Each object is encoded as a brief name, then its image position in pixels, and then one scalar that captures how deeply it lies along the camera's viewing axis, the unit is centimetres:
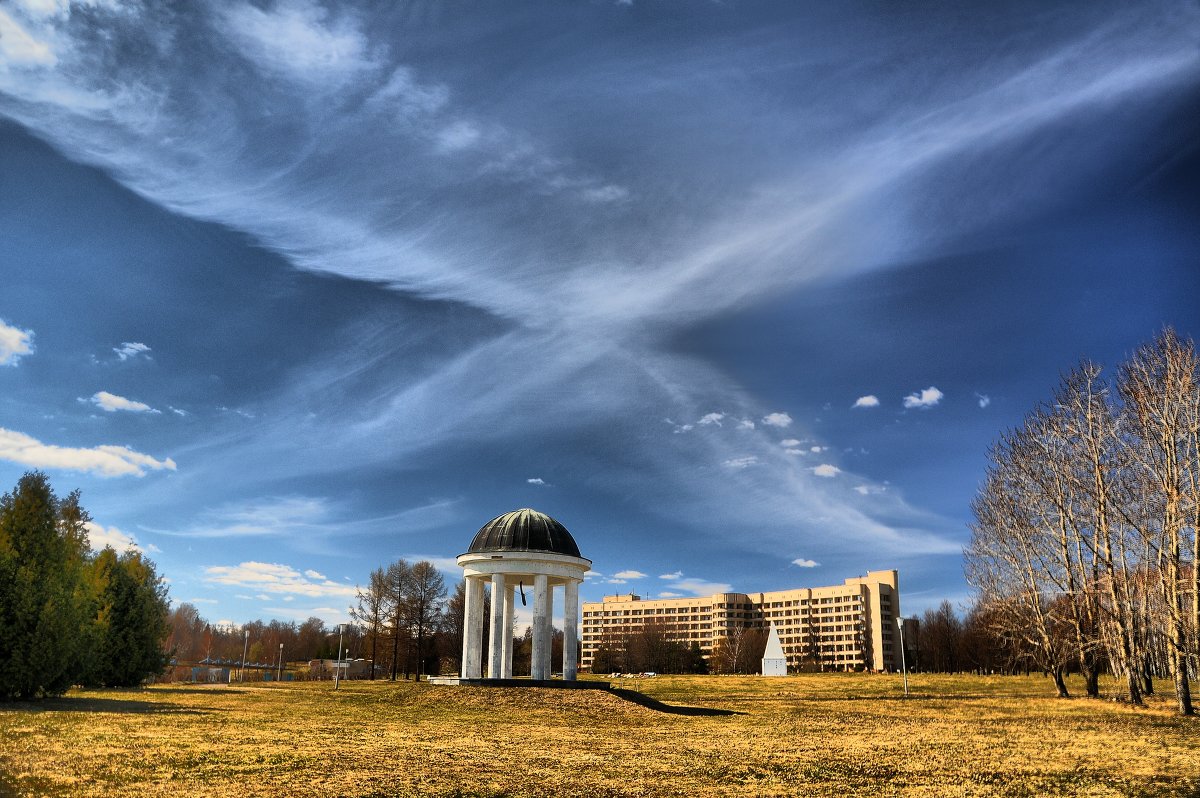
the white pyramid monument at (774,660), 8244
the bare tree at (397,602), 6819
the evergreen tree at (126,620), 4234
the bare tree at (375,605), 6694
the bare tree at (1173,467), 3077
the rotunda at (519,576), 3669
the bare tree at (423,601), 6975
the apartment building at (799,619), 14488
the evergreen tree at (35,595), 2711
